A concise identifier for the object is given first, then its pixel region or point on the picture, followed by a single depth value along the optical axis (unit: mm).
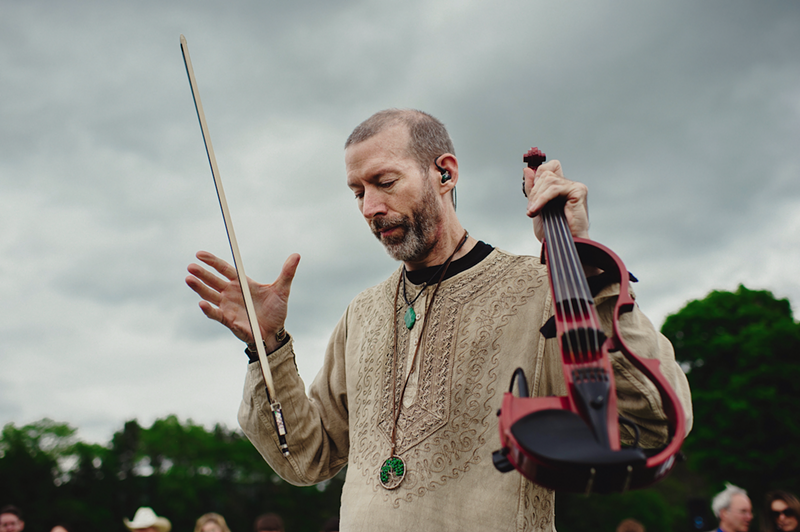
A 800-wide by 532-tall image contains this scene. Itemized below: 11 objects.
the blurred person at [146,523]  8477
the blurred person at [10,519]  7469
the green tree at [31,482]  25891
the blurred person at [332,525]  7136
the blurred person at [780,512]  6480
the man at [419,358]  2225
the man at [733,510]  6934
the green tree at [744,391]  22219
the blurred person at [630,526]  7990
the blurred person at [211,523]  7750
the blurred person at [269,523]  7422
